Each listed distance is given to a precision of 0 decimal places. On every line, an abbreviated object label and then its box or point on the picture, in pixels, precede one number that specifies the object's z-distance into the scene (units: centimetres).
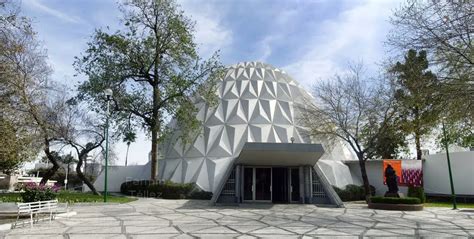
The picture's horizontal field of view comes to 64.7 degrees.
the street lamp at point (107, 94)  2332
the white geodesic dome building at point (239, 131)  3144
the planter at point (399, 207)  2173
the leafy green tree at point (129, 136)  2978
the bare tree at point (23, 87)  1232
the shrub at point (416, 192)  2731
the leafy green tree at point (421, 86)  1288
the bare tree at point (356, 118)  2741
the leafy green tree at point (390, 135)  2689
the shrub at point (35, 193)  1585
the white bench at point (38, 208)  1299
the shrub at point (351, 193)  2967
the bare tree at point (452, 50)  1055
